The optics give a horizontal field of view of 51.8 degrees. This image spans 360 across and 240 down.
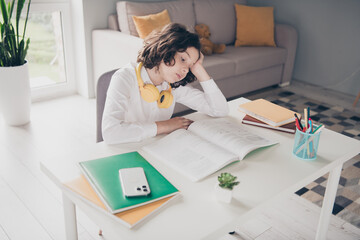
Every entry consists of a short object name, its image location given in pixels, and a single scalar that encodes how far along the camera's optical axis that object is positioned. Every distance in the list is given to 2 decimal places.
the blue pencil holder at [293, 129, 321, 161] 1.27
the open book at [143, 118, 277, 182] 1.17
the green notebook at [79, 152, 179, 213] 0.97
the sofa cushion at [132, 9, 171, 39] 3.08
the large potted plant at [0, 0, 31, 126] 2.60
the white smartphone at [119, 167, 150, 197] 1.00
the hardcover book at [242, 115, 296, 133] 1.48
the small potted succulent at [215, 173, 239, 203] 1.00
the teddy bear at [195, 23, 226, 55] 3.36
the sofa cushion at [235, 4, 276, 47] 3.78
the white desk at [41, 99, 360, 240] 0.92
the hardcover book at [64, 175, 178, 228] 0.92
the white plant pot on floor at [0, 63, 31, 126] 2.64
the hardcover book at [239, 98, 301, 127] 1.50
